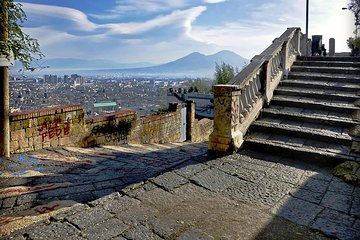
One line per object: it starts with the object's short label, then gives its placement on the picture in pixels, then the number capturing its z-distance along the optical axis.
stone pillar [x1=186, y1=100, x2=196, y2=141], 12.60
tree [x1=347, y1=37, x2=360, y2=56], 11.17
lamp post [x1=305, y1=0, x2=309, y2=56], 15.45
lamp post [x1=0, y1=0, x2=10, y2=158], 5.15
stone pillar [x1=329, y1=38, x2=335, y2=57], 16.17
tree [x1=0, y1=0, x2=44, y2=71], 4.38
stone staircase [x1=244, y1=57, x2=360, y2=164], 4.57
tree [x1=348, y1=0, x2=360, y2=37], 16.86
